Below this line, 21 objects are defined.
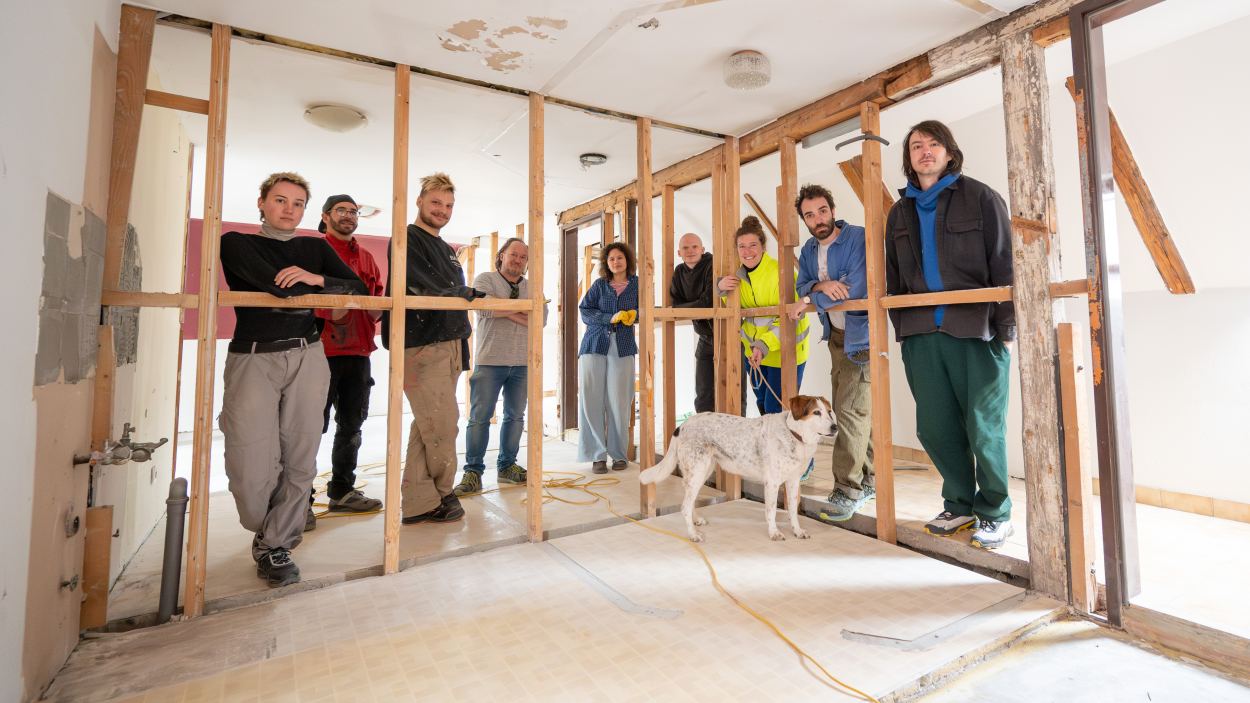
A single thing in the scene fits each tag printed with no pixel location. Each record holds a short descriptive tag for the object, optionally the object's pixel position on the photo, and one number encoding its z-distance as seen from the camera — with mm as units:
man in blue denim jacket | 2693
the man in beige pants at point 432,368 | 2600
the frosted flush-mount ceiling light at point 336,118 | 2920
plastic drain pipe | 1796
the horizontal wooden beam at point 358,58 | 2023
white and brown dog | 2338
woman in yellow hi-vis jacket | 3123
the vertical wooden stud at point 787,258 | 2951
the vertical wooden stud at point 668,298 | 3545
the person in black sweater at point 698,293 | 3570
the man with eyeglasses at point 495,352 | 3373
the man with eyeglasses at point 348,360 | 2816
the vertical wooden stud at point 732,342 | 3193
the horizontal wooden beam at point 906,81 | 2064
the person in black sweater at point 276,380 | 1976
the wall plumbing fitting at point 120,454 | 1649
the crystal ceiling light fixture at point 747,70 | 2340
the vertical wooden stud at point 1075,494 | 1846
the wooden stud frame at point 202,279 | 1832
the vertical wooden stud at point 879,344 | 2490
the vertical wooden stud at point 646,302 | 2902
